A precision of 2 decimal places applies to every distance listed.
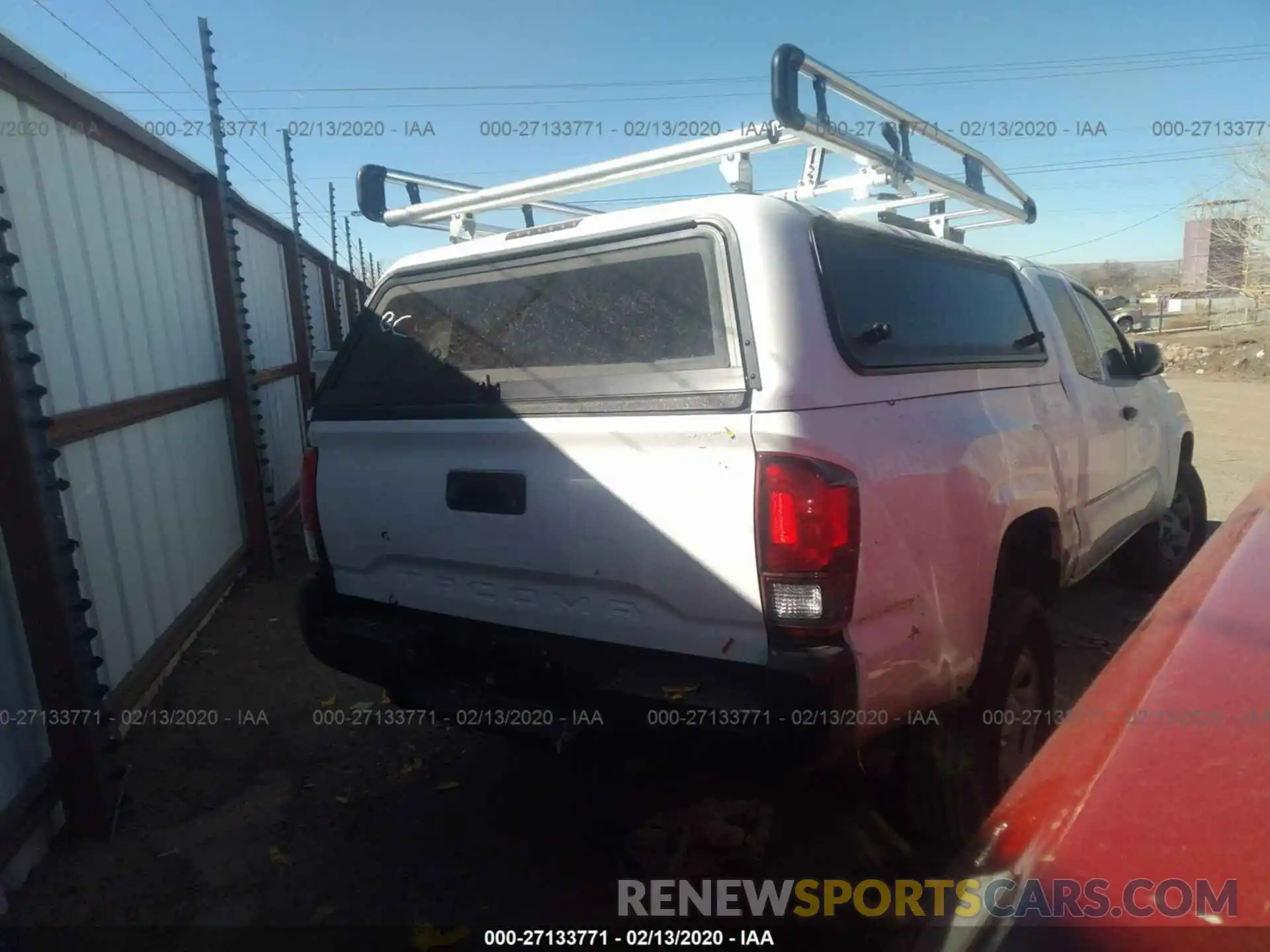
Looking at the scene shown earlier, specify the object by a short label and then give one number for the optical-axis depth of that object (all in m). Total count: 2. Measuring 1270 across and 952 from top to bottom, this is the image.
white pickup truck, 2.17
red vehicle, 1.00
